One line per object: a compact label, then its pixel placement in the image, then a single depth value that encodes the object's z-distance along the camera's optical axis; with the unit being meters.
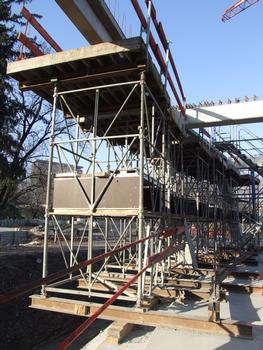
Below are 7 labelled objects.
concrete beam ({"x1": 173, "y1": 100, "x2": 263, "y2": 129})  15.68
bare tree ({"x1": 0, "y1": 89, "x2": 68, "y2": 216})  27.41
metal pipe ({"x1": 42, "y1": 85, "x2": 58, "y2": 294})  9.20
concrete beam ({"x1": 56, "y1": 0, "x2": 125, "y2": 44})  7.80
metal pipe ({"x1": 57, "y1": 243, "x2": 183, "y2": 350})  3.90
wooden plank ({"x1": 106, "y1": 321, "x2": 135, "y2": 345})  7.42
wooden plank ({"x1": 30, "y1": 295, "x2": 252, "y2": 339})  6.96
